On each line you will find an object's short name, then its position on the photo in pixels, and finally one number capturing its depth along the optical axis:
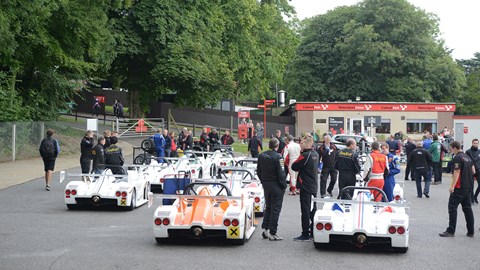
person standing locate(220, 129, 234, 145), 33.12
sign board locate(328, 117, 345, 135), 61.09
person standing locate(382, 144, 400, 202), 15.11
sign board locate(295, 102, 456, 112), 61.41
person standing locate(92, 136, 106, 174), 18.67
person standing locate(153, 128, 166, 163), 26.61
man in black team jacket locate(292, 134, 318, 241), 12.57
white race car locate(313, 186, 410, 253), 11.37
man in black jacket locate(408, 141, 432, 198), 21.09
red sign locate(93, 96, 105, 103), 56.82
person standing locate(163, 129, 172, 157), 27.91
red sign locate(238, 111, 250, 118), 48.40
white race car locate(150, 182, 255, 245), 11.77
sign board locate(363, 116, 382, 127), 48.72
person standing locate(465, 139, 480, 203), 18.59
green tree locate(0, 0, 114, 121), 22.30
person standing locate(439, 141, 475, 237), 13.23
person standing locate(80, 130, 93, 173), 20.30
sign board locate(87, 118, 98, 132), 30.19
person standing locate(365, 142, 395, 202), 14.54
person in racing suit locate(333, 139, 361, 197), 14.98
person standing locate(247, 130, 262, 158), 30.22
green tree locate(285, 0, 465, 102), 68.19
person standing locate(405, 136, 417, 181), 26.78
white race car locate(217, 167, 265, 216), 15.45
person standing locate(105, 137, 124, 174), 18.28
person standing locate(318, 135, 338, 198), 20.09
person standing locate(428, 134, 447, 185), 24.91
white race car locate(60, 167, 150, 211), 16.19
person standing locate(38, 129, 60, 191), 19.84
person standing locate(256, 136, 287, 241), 12.47
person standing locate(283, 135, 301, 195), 20.39
